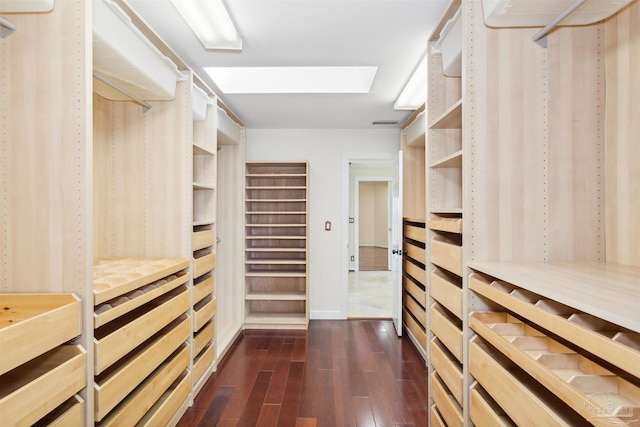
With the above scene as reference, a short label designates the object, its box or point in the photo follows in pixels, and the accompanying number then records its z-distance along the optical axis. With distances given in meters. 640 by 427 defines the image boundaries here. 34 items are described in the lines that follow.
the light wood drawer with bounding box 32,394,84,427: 1.18
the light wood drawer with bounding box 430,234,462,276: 1.63
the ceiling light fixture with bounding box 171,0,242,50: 1.76
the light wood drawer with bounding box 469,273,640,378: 0.75
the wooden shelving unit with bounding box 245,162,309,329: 4.17
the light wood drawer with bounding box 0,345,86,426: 0.99
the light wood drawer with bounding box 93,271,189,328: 1.40
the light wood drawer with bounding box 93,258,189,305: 1.46
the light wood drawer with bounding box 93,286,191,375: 1.41
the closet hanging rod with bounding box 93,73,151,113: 1.79
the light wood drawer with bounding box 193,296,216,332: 2.45
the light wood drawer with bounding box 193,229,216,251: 2.43
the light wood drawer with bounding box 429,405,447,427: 1.87
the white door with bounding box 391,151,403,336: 3.56
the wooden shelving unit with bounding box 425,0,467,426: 1.65
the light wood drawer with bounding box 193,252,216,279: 2.44
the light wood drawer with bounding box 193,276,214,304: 2.47
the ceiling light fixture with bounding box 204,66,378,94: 3.01
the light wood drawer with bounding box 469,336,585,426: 0.97
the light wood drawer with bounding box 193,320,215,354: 2.49
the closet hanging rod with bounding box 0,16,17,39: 1.29
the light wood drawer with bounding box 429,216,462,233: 1.63
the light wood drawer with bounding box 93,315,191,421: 1.40
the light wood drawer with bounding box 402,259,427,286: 3.11
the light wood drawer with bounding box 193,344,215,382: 2.48
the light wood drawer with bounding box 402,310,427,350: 3.13
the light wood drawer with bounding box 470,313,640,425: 0.80
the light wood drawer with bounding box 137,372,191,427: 1.84
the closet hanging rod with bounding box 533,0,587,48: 1.28
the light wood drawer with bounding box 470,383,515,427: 1.22
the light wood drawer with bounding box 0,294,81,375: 0.99
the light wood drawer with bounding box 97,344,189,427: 1.55
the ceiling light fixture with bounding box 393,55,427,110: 2.60
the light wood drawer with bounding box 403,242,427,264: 3.10
